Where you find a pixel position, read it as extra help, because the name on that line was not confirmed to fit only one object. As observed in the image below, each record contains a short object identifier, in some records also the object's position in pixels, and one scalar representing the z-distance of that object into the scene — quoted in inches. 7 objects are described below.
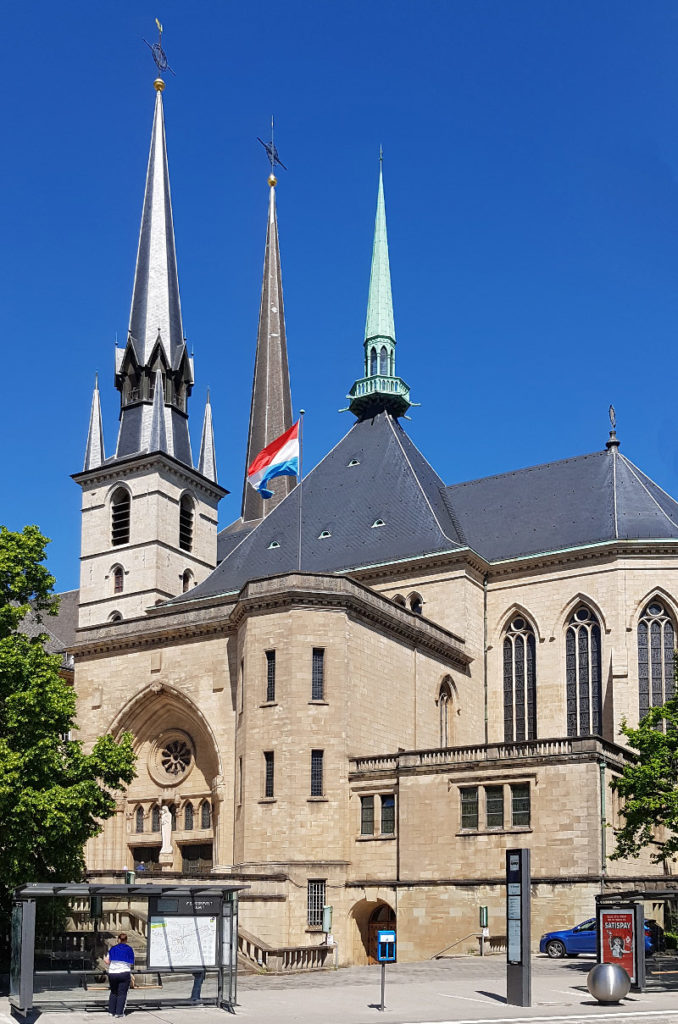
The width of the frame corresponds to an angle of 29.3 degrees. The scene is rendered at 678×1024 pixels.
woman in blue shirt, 839.7
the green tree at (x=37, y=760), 1160.2
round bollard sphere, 933.2
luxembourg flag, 1903.3
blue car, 1331.2
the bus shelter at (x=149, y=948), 900.6
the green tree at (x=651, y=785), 1256.8
